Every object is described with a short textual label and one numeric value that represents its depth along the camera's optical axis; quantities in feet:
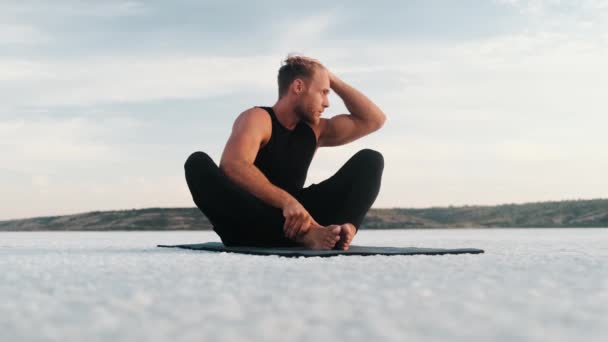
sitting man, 7.17
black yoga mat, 6.29
